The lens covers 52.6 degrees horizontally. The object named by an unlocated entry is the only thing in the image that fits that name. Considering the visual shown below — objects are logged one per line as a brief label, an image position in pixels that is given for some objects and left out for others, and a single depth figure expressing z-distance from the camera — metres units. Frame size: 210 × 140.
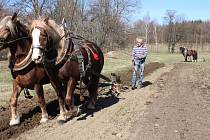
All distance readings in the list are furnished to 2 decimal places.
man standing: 7.73
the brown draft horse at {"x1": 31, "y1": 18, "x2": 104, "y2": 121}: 4.46
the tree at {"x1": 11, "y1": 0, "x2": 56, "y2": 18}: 20.96
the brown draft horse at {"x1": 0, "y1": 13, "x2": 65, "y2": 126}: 4.47
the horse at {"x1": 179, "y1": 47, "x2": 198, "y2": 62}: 22.55
